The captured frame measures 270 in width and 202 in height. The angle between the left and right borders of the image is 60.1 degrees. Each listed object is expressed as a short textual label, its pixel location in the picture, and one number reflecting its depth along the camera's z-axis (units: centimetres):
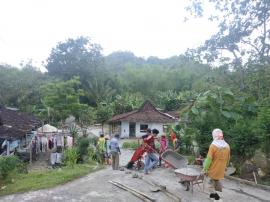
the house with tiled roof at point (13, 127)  1187
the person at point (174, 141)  1141
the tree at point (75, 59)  3725
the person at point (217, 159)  536
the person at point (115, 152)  921
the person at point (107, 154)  1125
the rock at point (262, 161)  823
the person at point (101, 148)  1131
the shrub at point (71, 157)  1117
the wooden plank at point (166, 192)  618
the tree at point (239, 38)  1302
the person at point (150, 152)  846
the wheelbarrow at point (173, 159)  812
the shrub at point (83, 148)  1242
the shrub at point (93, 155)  1196
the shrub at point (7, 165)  814
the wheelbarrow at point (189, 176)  639
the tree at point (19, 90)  2944
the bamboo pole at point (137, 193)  618
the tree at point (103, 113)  2881
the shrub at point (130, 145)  1856
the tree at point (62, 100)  2179
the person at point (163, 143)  989
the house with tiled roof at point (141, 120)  2515
